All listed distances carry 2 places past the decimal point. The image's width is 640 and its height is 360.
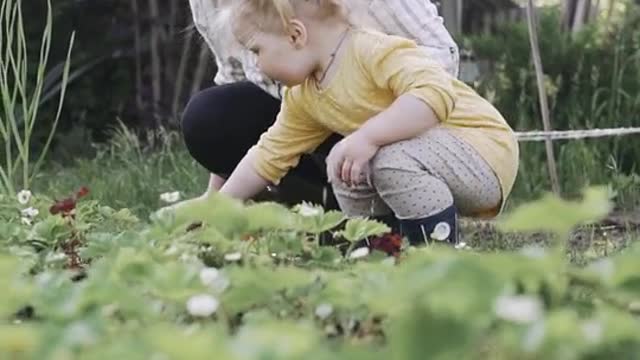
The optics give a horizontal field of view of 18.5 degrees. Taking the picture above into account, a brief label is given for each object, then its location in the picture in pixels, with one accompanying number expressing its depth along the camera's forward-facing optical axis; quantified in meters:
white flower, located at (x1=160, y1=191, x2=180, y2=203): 2.81
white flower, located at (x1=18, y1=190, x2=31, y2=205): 3.20
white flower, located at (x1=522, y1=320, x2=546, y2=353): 1.52
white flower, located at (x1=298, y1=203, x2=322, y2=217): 2.55
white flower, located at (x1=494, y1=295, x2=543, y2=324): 1.52
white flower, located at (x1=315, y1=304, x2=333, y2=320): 2.21
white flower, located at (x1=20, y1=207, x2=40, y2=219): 3.16
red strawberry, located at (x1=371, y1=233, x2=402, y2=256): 2.71
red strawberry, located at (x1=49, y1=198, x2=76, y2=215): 3.05
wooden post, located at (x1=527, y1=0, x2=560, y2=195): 4.75
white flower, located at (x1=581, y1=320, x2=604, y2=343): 1.57
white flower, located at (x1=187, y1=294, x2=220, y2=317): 1.99
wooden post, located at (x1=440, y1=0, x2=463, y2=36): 6.78
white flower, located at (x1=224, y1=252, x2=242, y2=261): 2.40
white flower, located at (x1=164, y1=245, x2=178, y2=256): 2.48
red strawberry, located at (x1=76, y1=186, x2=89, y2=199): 3.16
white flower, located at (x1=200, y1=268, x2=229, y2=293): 2.12
